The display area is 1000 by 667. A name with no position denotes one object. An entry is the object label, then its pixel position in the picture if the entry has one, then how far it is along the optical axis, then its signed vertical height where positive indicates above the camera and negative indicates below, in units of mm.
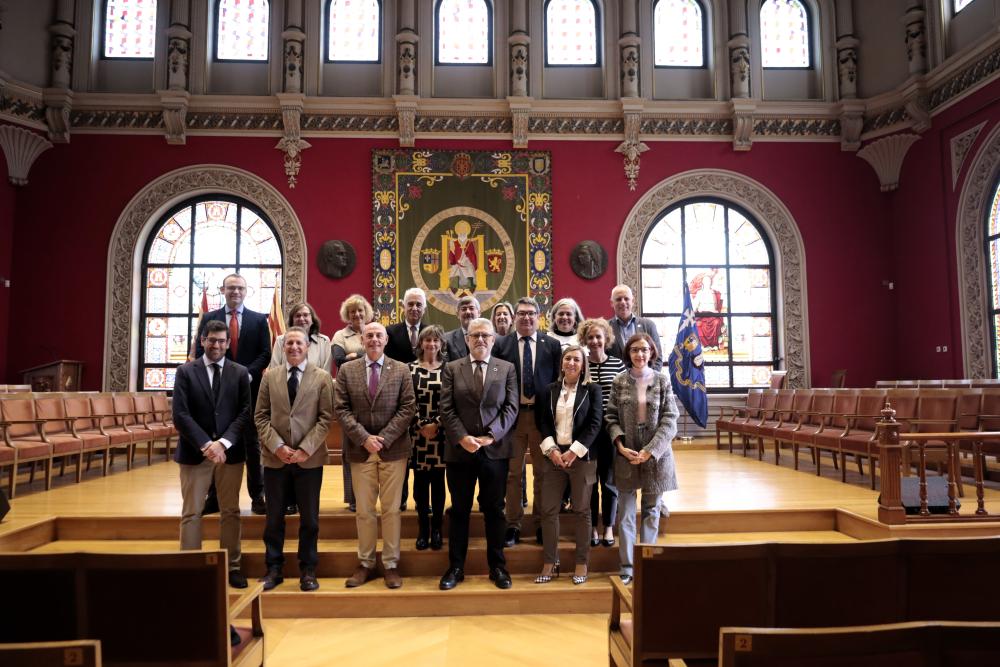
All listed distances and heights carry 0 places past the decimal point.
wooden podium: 9125 -52
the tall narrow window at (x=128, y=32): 10148 +5214
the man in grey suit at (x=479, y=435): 3748 -367
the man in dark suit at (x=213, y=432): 3592 -336
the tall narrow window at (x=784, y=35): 10664 +5396
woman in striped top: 4055 -404
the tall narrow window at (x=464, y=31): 10430 +5351
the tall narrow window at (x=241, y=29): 10273 +5324
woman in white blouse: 3805 -414
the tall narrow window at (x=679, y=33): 10602 +5398
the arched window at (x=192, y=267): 9977 +1592
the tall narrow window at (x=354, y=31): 10359 +5329
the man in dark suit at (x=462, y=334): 4391 +248
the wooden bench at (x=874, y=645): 1355 -569
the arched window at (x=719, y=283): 10352 +1362
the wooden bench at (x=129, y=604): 2029 -724
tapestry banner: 9945 +2165
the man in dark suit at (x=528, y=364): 4078 +39
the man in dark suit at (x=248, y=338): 4195 +220
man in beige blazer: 3684 -382
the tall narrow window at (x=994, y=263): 8555 +1375
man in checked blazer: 3764 -333
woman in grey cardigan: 3791 -391
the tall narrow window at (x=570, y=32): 10516 +5376
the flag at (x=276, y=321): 7954 +628
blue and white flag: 7988 +58
